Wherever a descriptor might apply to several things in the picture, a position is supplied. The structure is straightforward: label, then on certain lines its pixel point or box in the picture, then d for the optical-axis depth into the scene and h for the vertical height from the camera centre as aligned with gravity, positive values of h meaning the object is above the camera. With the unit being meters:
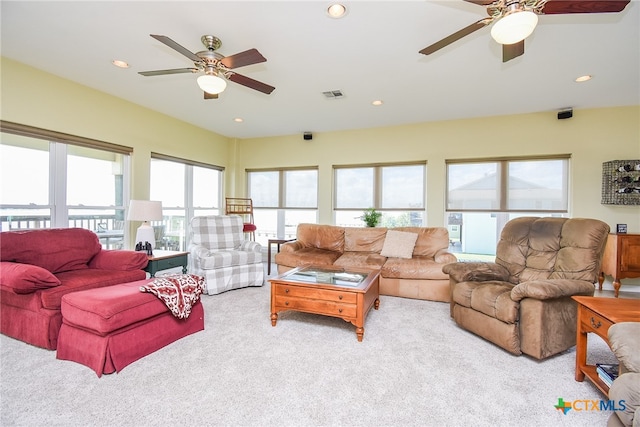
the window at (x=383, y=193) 4.95 +0.39
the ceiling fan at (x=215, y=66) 2.18 +1.25
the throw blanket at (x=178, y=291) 2.16 -0.66
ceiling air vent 3.50 +1.56
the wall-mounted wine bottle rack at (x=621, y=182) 3.57 +0.45
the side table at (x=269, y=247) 4.76 -0.61
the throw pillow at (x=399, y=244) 3.89 -0.45
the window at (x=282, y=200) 5.64 +0.27
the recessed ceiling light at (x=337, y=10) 1.98 +1.51
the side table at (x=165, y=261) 3.11 -0.60
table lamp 3.30 -0.05
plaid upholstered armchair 3.56 -0.59
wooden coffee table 2.34 -0.75
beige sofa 3.44 -0.60
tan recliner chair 1.98 -0.58
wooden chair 5.73 +0.09
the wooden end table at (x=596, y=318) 1.51 -0.60
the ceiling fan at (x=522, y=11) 1.56 +1.21
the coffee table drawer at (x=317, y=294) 2.36 -0.73
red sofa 2.06 -0.55
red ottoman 1.83 -0.84
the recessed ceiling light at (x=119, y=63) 2.80 +1.54
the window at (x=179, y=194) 4.53 +0.33
